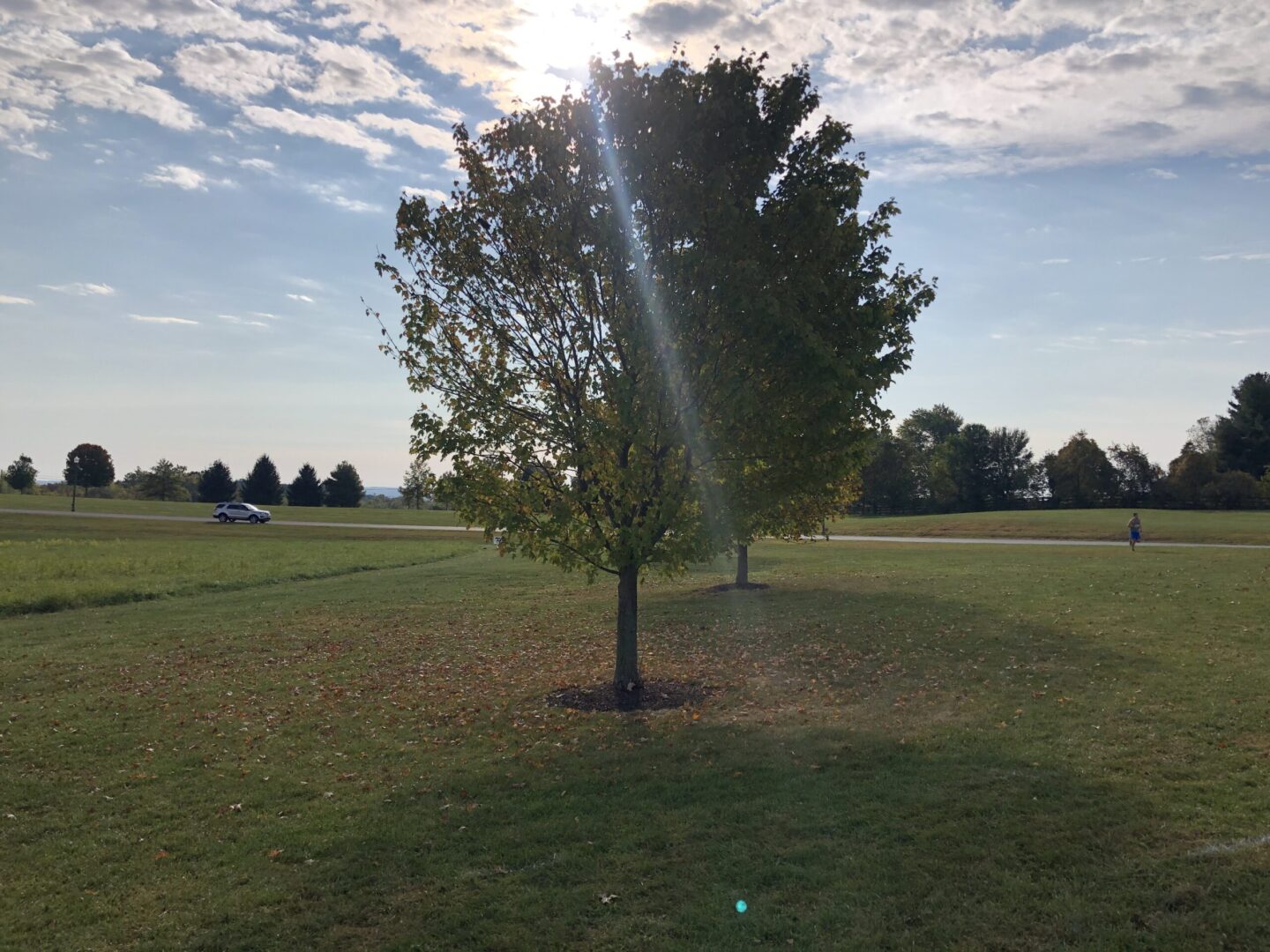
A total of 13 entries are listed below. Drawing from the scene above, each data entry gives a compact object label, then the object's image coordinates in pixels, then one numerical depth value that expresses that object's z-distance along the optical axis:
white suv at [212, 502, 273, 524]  69.19
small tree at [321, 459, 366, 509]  110.44
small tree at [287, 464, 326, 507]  108.62
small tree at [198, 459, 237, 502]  107.44
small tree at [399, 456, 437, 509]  108.72
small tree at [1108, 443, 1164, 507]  88.62
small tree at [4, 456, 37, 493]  110.56
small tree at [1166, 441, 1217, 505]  81.06
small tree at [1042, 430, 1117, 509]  90.06
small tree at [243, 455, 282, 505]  105.38
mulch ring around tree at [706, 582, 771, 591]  25.97
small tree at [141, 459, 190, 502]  119.44
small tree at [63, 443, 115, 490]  94.81
